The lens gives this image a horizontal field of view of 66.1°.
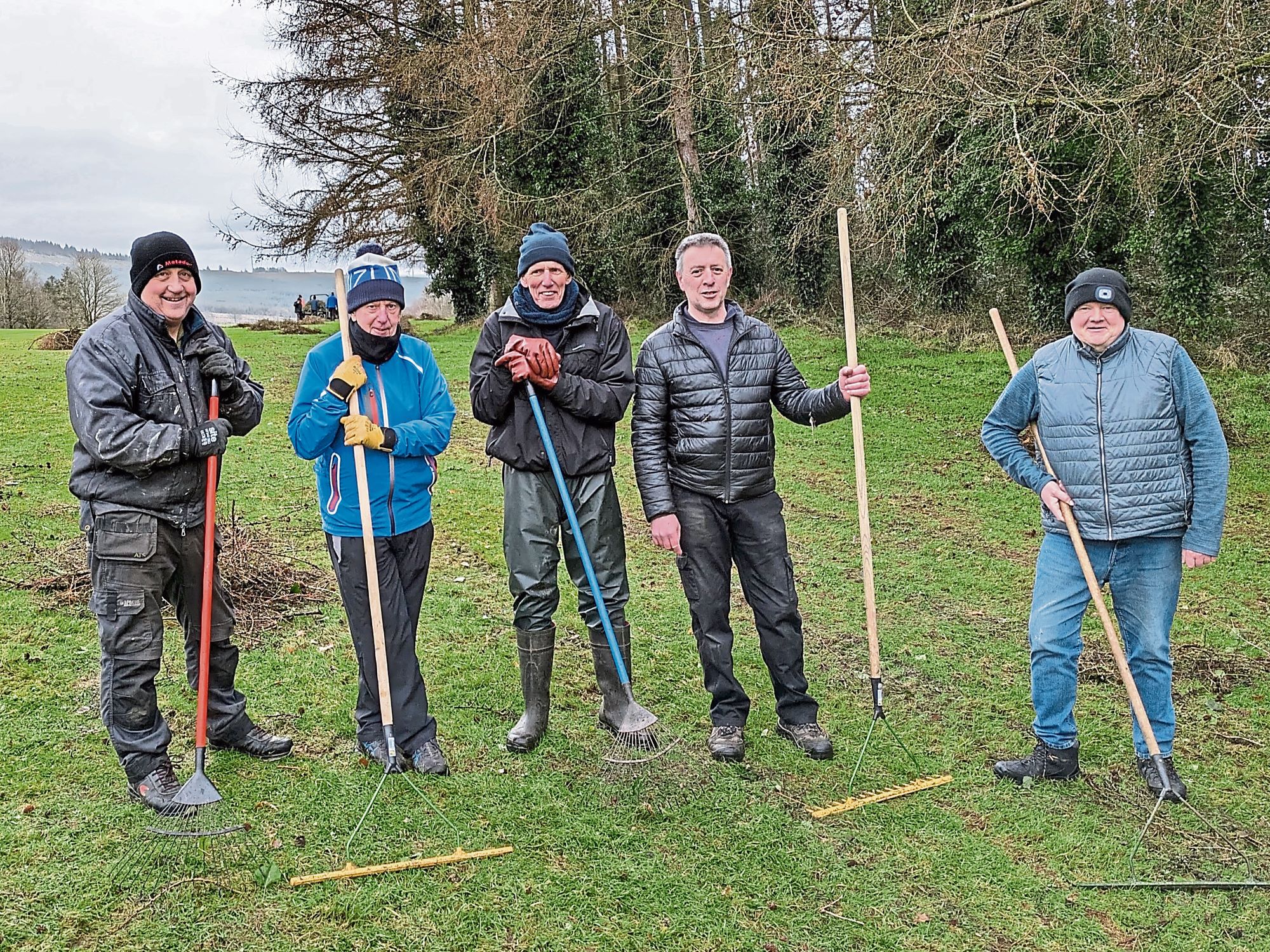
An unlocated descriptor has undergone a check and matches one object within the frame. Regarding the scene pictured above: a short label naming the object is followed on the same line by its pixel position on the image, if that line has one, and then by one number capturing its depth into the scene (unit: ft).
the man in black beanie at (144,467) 11.65
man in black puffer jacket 13.92
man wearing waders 13.51
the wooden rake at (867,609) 12.73
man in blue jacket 12.98
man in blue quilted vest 12.44
